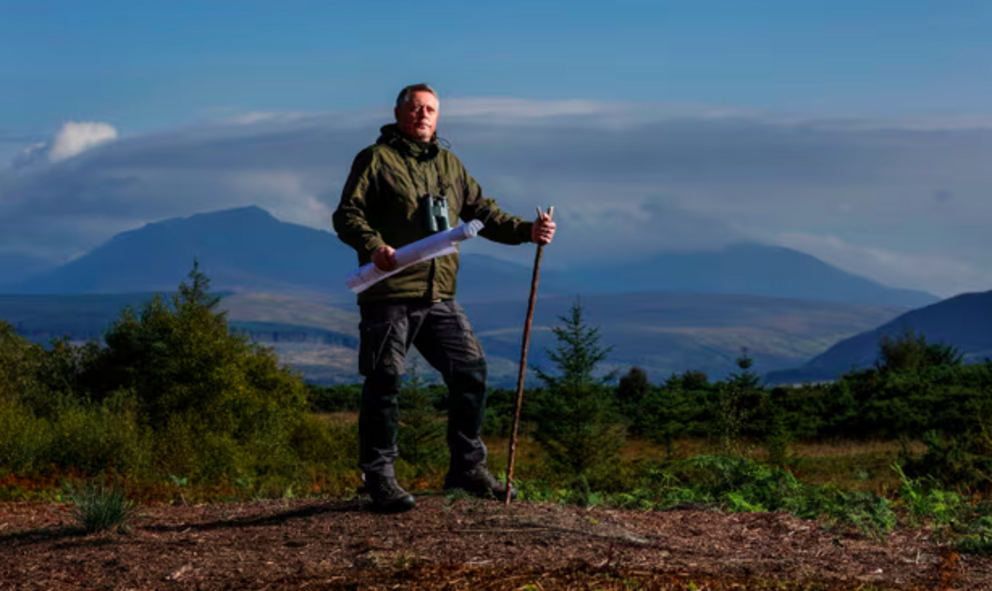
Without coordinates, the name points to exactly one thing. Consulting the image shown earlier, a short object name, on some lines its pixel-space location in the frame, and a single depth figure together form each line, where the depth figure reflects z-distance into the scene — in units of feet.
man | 26.91
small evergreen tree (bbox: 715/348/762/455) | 52.42
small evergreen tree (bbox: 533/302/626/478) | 60.34
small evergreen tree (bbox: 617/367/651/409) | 132.46
